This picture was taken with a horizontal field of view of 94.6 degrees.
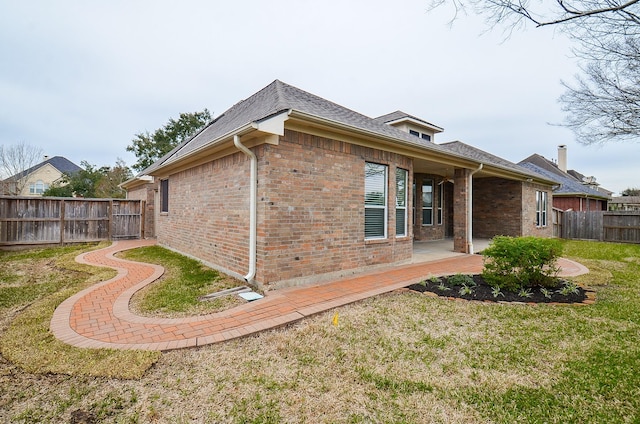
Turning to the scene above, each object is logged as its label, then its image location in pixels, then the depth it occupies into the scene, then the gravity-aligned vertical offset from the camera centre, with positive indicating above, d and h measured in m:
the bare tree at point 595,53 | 4.44 +3.30
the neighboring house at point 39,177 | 26.03 +3.98
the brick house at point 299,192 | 5.19 +0.55
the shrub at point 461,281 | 5.61 -1.22
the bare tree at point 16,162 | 25.22 +4.67
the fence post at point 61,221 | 11.35 -0.20
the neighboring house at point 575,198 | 20.95 +1.53
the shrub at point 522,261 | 5.27 -0.78
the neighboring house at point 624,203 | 28.22 +1.52
